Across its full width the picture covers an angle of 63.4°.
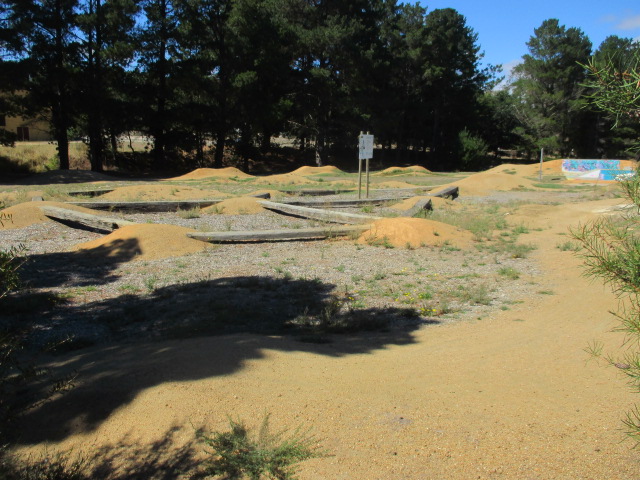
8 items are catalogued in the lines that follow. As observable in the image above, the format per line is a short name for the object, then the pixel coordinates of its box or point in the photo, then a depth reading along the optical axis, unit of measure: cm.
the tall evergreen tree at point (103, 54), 3123
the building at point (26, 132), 5009
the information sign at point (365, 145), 1791
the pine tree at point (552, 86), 4525
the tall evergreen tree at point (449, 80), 4612
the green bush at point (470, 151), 4681
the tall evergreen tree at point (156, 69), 3372
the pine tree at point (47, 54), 2823
